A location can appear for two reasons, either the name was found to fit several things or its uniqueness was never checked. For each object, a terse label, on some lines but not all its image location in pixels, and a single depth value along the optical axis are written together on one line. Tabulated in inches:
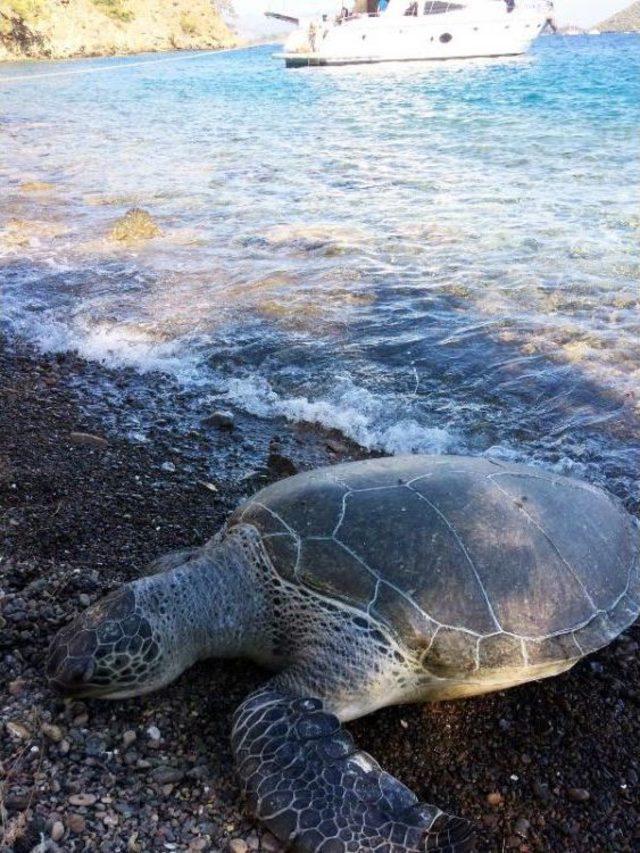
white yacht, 1444.4
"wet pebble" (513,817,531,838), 77.1
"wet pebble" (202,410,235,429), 159.2
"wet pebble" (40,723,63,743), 78.5
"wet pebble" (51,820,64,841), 67.6
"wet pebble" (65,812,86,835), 68.7
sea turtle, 77.4
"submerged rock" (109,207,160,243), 301.1
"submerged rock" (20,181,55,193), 404.2
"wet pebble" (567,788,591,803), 80.9
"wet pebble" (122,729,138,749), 80.4
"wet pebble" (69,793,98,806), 71.6
